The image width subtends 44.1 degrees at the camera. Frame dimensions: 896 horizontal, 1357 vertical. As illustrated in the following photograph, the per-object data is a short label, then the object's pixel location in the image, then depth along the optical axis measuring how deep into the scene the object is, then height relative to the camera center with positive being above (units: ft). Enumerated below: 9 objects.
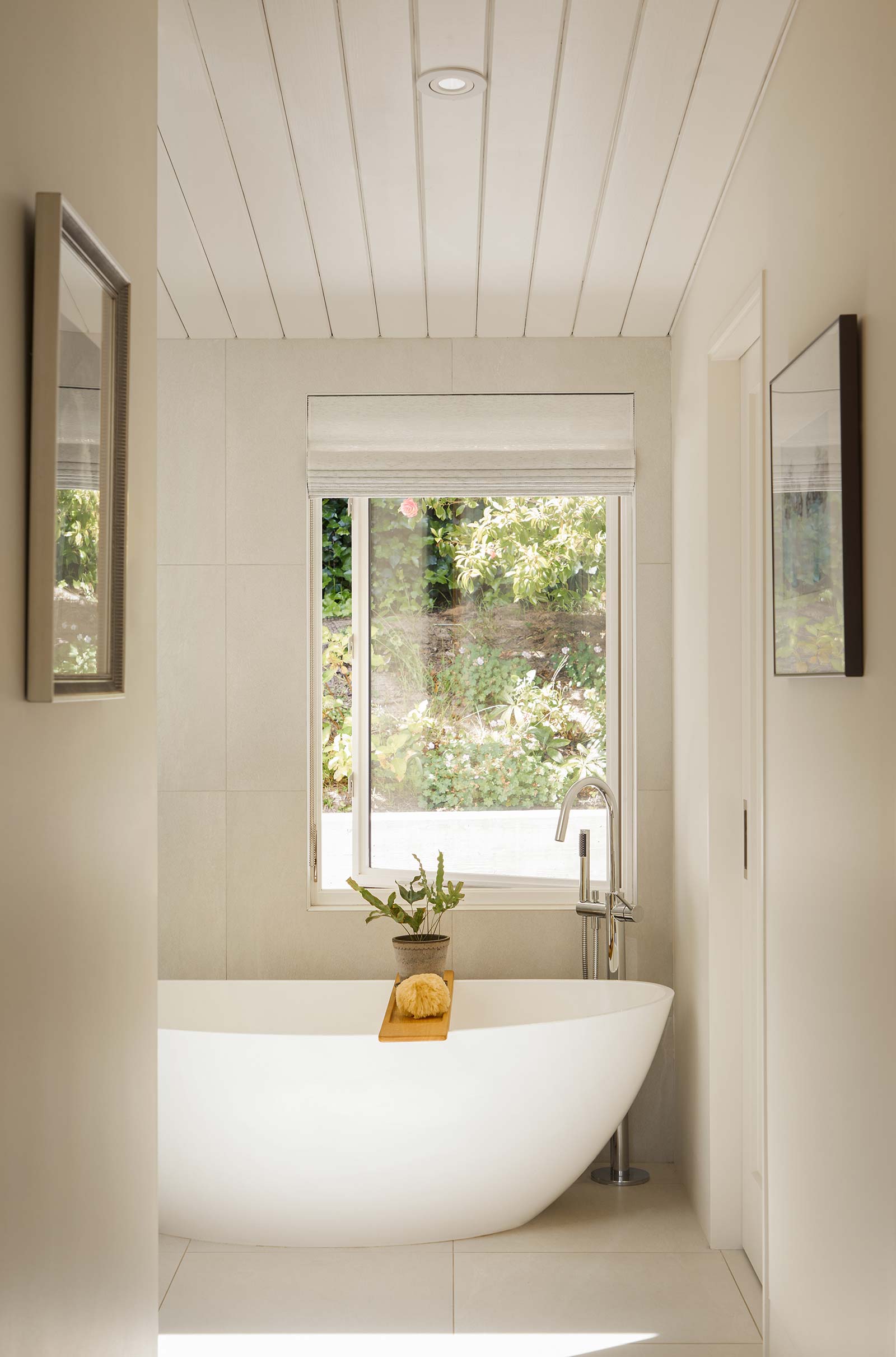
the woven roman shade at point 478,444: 11.26 +2.78
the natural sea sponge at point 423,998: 9.43 -2.41
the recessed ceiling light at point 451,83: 6.89 +4.00
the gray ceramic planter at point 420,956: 10.41 -2.26
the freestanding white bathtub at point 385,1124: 8.86 -3.33
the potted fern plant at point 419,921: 10.41 -1.98
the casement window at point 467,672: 11.71 +0.46
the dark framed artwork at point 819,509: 5.22 +1.07
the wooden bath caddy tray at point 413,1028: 8.80 -2.55
